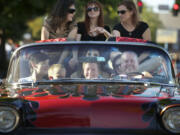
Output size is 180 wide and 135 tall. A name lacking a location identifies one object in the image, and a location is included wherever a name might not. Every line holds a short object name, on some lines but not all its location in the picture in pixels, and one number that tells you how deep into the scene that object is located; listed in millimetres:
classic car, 5687
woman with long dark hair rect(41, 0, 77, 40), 10667
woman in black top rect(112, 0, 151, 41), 11098
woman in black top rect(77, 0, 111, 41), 10896
